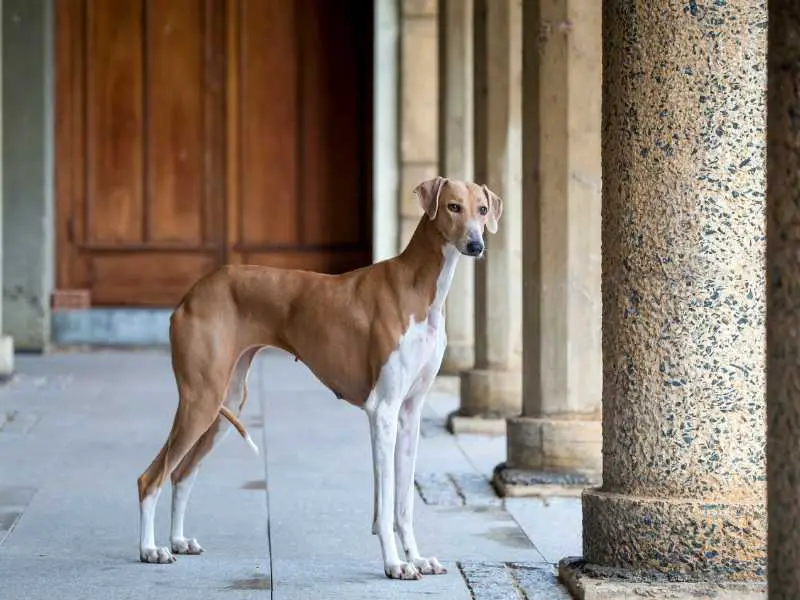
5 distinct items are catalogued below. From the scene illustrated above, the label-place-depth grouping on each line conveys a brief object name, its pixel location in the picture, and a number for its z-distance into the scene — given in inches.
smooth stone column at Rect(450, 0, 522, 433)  384.5
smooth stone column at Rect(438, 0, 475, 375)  476.4
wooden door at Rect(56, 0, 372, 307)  637.9
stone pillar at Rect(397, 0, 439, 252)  609.6
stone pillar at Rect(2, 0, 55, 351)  621.3
